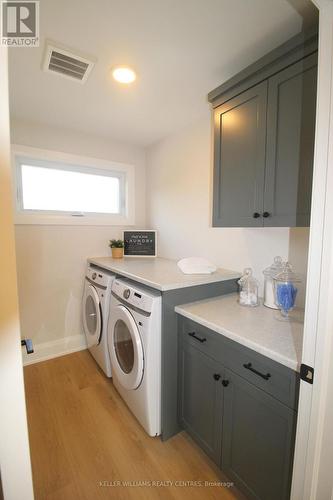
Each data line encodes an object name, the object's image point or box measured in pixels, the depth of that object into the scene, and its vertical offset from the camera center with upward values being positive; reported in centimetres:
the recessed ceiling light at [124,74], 138 +98
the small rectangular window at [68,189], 222 +41
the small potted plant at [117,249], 249 -25
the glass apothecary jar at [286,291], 123 -36
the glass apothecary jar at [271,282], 141 -36
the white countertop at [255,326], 91 -51
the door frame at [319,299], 65 -22
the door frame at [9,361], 38 -25
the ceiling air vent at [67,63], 124 +98
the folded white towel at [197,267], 168 -31
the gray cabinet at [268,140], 101 +46
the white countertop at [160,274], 142 -36
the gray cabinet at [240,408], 88 -87
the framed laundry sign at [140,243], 264 -20
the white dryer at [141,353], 135 -81
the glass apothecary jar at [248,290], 145 -43
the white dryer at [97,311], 192 -80
